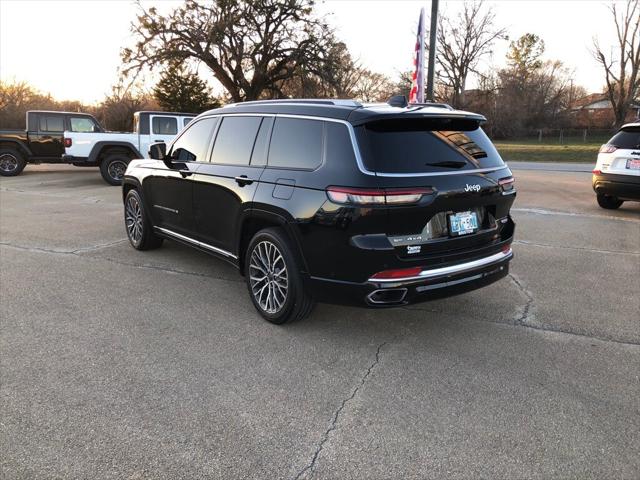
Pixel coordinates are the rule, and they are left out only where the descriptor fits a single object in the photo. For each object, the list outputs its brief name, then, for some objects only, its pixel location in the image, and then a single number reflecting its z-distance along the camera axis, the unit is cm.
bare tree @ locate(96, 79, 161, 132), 3656
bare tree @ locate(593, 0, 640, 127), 3731
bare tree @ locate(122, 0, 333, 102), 2767
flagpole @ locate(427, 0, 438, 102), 1025
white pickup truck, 1334
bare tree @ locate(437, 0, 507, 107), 3753
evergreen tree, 3718
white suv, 858
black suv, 331
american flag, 1004
